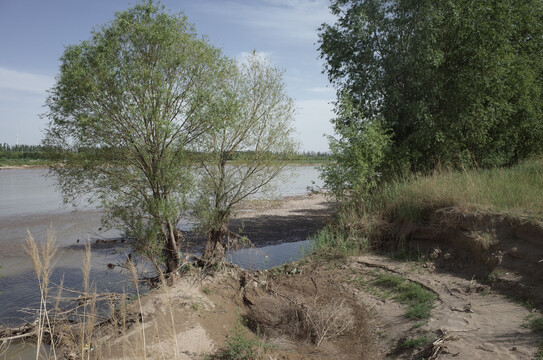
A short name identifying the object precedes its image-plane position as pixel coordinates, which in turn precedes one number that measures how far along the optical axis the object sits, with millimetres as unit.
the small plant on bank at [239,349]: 5980
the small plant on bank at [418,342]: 5955
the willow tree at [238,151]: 9828
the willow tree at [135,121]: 8656
